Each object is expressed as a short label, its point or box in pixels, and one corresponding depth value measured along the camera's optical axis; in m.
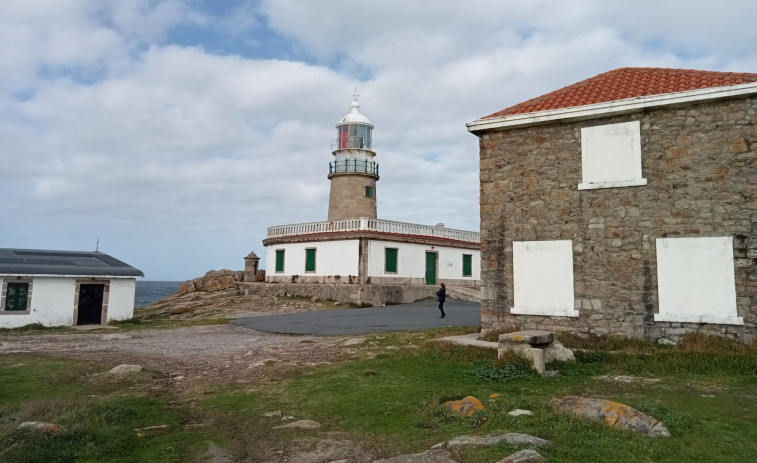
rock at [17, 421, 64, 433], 5.17
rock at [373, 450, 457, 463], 4.65
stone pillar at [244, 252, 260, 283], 32.34
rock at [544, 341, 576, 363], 9.05
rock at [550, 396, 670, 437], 5.16
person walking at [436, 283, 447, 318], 19.03
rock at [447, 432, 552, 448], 4.78
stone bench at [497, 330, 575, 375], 8.49
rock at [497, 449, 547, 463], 4.31
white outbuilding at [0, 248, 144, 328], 18.25
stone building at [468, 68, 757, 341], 9.50
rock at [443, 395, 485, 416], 6.10
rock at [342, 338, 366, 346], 12.30
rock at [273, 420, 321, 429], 6.12
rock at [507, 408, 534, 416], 5.79
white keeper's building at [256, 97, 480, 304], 26.22
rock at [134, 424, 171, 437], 5.85
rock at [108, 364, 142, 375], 9.09
